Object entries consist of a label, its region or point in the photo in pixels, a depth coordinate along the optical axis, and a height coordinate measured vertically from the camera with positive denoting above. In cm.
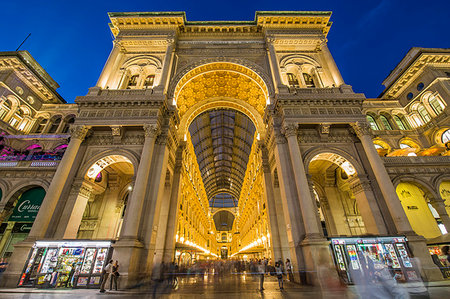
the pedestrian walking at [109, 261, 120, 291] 871 -61
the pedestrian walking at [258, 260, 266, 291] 838 -81
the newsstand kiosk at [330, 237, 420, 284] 954 +8
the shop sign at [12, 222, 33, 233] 1722 +262
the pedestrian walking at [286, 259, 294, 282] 1083 -62
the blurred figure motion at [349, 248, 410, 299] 494 -73
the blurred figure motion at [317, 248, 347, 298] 866 -79
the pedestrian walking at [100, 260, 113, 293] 850 -48
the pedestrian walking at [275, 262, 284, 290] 861 -85
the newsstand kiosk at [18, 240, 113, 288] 916 -15
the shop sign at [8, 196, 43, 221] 1458 +344
